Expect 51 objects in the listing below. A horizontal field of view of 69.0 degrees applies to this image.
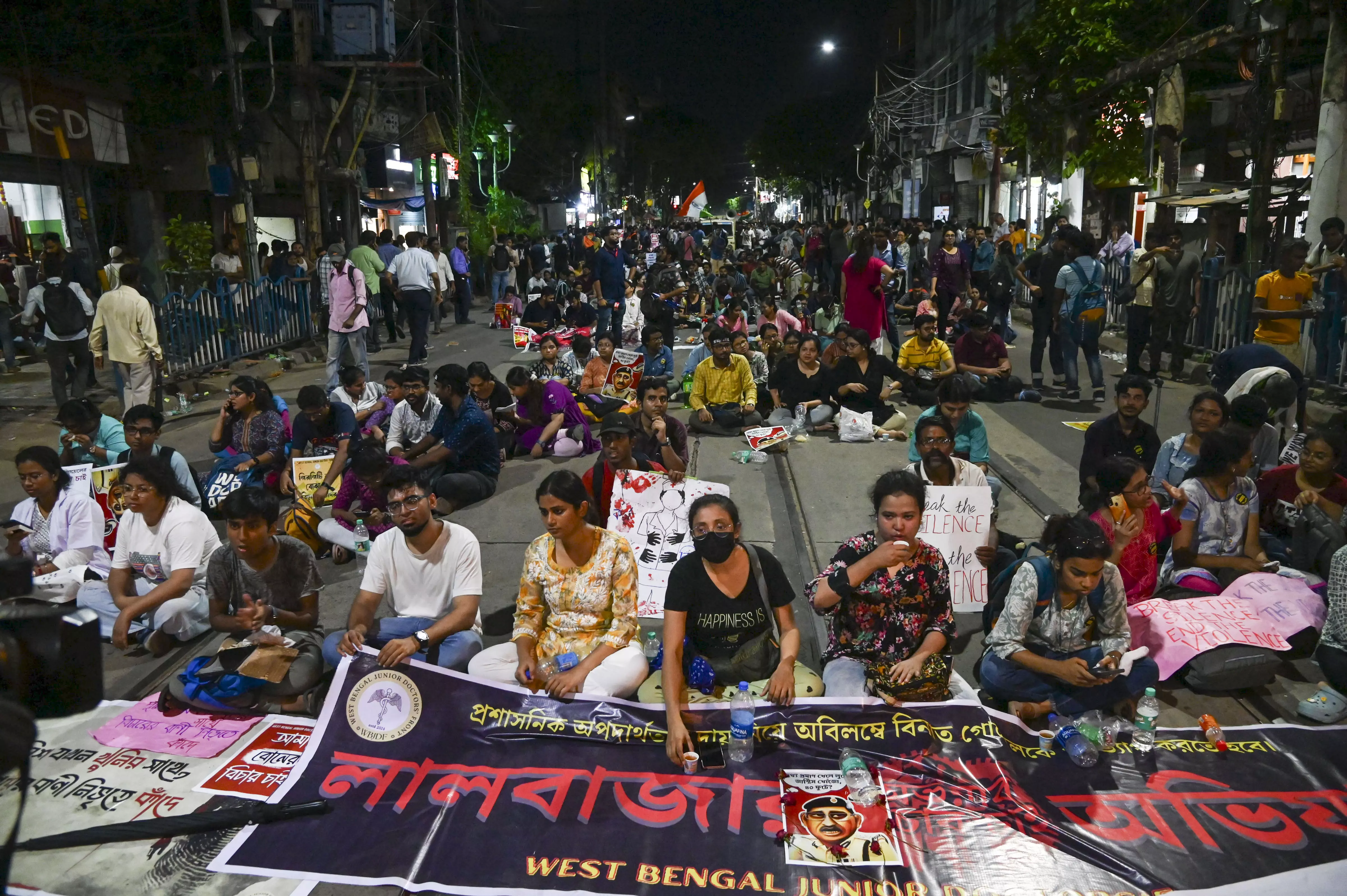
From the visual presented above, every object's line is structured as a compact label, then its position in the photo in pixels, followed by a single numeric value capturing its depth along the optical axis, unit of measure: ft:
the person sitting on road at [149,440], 23.82
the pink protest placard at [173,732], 15.14
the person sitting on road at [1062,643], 15.30
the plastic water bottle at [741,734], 13.96
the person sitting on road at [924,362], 37.22
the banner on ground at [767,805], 11.88
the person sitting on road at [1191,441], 20.94
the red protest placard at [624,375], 38.27
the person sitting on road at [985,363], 38.55
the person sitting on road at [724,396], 34.94
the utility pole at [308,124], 62.69
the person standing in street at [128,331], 36.06
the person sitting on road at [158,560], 18.38
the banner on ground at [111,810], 12.08
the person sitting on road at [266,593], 16.29
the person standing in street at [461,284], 73.31
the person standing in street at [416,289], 52.90
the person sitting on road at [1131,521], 17.57
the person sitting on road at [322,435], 26.99
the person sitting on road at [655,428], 24.38
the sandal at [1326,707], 15.69
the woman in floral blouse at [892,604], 14.71
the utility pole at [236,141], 54.80
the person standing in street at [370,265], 55.11
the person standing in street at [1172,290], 42.22
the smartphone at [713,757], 13.91
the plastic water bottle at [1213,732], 14.34
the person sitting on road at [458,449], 27.61
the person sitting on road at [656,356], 39.91
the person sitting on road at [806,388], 34.88
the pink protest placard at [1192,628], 17.06
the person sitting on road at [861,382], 34.65
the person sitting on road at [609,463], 21.94
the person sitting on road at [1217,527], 18.95
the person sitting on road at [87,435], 24.59
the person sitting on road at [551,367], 40.42
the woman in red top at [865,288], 41.70
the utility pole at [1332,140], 42.14
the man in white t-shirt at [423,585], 16.74
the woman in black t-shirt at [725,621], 14.83
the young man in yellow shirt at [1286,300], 34.14
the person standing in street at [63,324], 38.37
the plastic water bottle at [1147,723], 14.30
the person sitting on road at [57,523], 20.49
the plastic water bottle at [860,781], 12.99
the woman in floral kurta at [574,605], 15.85
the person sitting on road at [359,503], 22.58
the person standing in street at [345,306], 43.50
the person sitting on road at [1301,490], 19.57
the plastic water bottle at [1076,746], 14.02
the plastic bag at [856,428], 33.45
